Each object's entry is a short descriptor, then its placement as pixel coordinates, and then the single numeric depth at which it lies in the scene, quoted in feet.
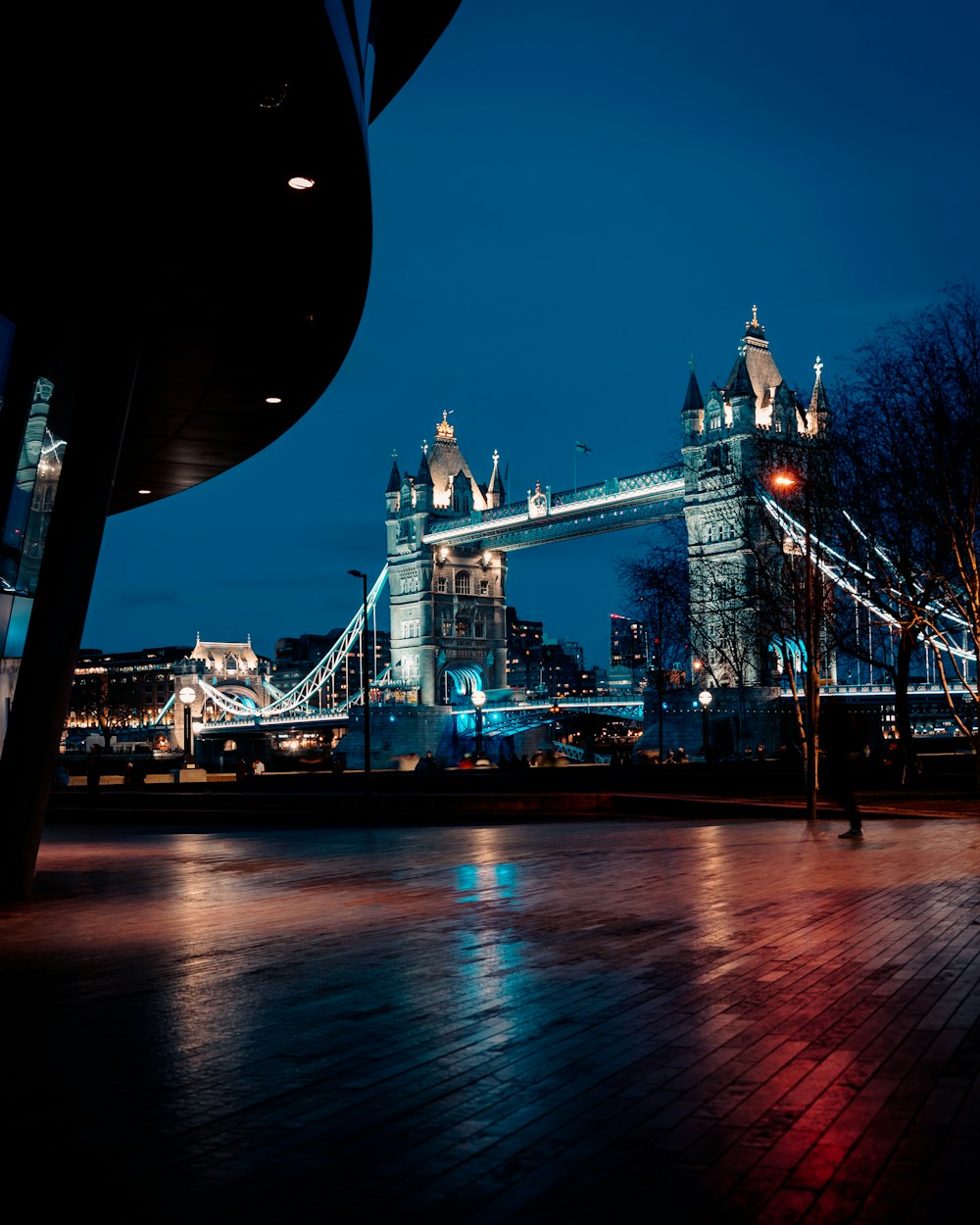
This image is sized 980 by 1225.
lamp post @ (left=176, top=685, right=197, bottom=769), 155.46
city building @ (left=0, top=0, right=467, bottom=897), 25.96
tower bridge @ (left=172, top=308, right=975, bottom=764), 271.49
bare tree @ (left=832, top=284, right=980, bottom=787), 81.00
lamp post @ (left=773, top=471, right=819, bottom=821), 65.00
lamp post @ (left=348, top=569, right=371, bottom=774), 93.25
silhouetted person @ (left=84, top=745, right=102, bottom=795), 101.81
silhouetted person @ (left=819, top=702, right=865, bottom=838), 53.83
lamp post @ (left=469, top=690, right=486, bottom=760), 169.68
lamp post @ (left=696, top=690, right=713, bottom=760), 175.52
